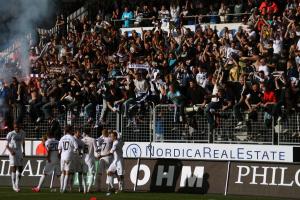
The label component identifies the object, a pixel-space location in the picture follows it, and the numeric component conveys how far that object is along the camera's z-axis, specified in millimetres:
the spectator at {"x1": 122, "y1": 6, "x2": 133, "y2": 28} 43144
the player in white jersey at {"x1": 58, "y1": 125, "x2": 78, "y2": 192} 32156
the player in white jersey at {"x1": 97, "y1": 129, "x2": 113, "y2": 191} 32906
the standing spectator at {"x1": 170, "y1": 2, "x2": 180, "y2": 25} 41462
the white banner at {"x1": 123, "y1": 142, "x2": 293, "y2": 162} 33125
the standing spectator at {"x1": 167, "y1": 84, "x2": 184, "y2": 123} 34156
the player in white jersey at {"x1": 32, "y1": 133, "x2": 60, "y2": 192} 33469
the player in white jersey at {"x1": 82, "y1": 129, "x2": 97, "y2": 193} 32906
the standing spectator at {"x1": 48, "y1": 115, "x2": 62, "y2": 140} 36788
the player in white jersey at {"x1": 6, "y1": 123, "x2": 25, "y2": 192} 32812
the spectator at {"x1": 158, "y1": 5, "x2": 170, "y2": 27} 41688
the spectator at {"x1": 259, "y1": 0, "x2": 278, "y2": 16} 38312
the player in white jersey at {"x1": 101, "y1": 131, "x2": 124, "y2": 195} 32312
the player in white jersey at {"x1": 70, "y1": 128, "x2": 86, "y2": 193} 32469
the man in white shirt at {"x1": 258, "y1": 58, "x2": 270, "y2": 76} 34125
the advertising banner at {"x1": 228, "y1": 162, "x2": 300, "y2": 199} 30203
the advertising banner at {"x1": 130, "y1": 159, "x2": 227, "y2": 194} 31672
